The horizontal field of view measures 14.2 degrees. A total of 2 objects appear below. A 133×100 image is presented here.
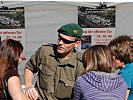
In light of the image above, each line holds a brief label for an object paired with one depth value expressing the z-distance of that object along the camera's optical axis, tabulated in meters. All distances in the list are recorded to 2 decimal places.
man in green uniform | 3.86
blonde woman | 3.13
